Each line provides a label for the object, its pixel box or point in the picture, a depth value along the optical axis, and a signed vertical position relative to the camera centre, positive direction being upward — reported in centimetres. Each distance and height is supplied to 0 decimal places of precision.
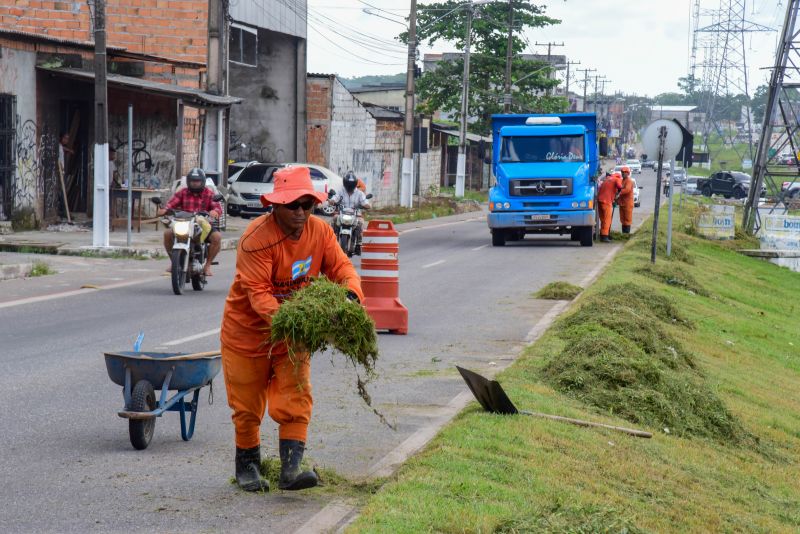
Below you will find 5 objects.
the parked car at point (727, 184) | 7969 -230
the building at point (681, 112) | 17471 +536
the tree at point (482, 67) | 6775 +438
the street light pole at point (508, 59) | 6444 +447
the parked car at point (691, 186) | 8575 -272
